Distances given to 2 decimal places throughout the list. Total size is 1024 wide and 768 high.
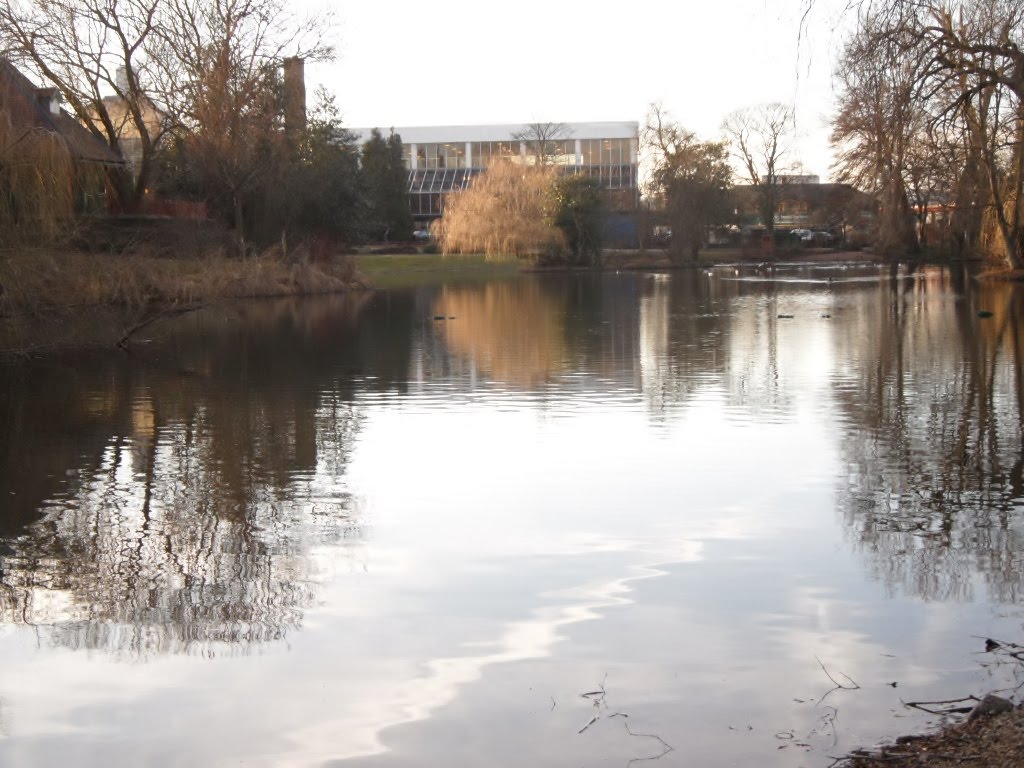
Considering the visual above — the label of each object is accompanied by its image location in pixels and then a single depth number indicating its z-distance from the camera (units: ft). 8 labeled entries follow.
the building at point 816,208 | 254.47
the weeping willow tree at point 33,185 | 68.39
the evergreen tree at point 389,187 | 293.43
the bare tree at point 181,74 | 135.95
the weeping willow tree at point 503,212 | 232.73
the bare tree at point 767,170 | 294.66
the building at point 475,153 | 349.61
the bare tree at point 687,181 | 248.11
